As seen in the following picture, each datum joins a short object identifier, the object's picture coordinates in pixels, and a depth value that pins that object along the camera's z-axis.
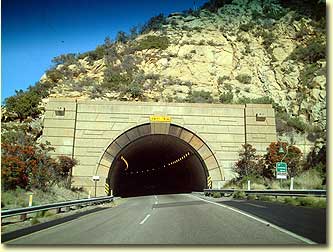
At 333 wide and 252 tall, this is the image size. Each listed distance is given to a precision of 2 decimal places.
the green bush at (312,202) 16.08
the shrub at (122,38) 68.44
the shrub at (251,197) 25.43
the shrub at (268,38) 58.22
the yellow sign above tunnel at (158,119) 35.53
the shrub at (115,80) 53.16
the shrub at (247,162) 33.94
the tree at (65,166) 31.86
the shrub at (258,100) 49.12
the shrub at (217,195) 30.94
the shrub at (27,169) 15.55
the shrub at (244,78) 56.28
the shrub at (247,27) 62.20
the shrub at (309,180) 22.54
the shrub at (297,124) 42.20
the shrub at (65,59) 59.70
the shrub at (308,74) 43.53
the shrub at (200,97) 49.59
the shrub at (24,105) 42.19
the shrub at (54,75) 54.50
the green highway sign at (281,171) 26.45
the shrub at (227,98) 50.49
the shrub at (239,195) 27.09
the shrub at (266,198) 23.38
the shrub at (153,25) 67.25
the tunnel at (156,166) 37.25
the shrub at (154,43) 62.56
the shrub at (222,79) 56.29
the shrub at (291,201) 18.81
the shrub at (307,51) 27.78
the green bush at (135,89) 50.25
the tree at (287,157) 33.03
